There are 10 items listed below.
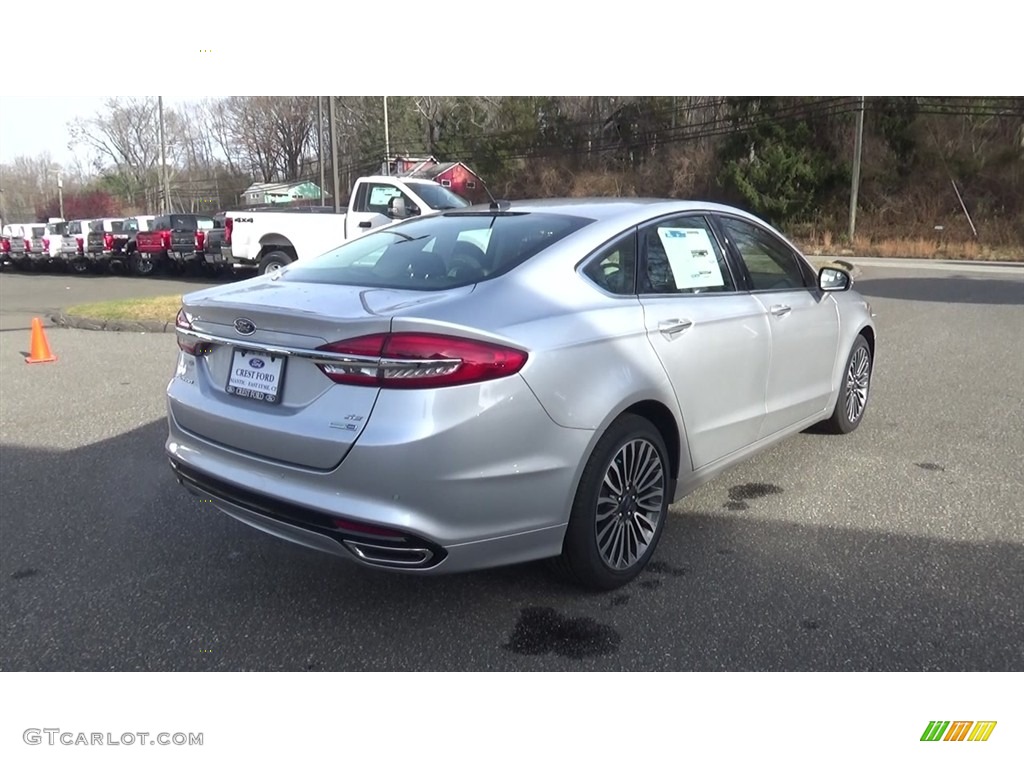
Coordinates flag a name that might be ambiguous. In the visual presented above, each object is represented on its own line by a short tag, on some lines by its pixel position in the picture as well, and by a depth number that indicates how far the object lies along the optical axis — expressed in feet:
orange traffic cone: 28.48
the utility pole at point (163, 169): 101.16
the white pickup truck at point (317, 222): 45.83
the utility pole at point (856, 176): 110.93
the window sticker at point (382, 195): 46.42
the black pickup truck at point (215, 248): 60.94
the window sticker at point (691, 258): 12.62
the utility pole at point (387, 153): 77.49
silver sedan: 8.98
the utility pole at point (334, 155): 55.77
